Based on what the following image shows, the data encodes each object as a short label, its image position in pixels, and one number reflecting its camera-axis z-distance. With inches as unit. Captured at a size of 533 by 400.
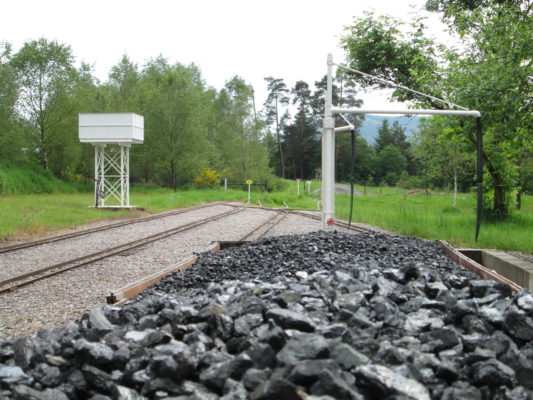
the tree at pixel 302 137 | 2935.5
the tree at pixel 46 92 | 1502.2
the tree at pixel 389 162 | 3058.6
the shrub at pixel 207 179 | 1778.4
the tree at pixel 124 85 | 1726.1
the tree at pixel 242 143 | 2084.2
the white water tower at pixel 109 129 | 860.0
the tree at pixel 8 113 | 1302.9
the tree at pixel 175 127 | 1648.6
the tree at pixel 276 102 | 3019.2
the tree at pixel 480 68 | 357.1
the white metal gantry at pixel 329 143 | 406.6
